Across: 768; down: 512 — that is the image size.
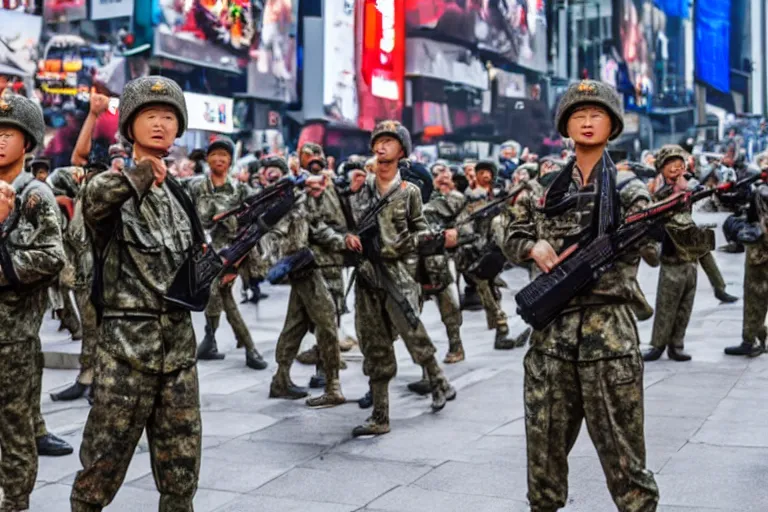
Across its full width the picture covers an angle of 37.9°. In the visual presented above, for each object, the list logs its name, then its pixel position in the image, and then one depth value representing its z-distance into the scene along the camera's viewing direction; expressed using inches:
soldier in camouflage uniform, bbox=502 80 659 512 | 185.5
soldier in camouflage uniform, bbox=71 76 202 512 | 187.9
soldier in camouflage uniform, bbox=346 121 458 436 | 316.8
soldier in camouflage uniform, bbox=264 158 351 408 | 361.4
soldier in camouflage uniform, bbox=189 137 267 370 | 431.5
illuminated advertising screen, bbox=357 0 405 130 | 1428.4
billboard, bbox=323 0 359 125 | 1338.6
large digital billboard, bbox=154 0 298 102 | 1037.8
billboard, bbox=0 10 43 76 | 824.3
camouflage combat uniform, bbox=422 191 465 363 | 422.6
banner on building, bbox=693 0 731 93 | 2829.7
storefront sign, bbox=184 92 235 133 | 1074.3
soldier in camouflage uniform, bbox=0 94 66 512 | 218.7
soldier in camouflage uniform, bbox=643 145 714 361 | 430.9
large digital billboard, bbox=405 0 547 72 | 1679.4
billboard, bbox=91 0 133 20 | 942.4
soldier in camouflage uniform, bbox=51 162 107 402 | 362.2
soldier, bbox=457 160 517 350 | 487.2
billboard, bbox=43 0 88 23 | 890.7
